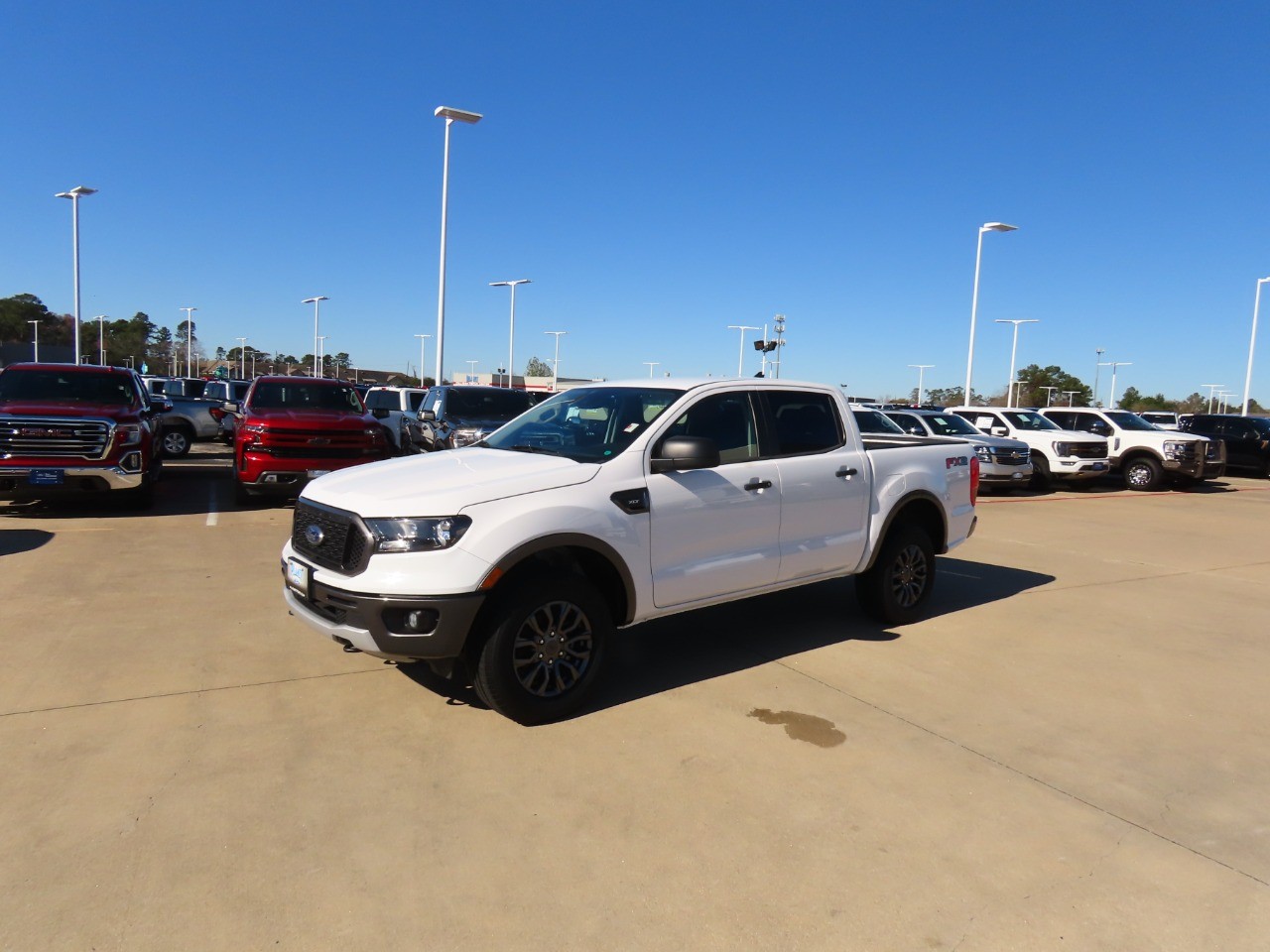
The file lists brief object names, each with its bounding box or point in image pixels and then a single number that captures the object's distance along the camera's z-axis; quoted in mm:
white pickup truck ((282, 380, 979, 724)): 4047
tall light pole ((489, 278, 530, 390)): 41938
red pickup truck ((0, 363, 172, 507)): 9680
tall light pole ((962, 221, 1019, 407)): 27562
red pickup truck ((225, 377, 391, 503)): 10797
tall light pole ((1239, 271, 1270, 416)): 38656
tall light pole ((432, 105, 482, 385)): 21266
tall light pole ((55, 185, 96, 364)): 31719
